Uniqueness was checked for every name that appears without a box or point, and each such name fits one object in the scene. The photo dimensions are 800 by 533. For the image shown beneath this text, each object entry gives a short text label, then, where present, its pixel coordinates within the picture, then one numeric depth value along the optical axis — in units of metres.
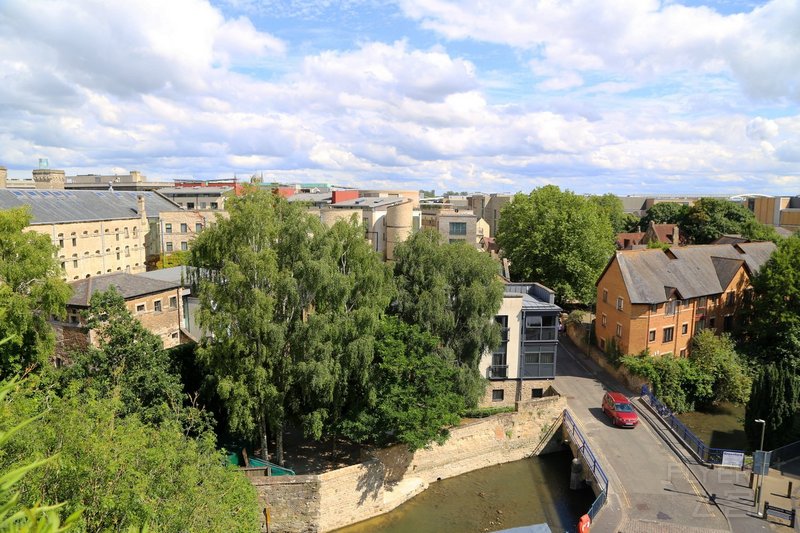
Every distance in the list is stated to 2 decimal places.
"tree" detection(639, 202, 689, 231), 80.06
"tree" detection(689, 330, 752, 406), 34.31
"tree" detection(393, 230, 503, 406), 28.06
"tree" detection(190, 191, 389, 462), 22.20
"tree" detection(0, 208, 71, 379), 21.39
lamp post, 21.59
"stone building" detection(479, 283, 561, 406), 31.97
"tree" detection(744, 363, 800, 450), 26.81
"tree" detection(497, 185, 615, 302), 47.50
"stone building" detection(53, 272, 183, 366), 27.59
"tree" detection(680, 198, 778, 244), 64.25
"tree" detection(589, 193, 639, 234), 84.75
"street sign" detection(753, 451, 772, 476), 21.73
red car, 29.33
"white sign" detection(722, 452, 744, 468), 24.88
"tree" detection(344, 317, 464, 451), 24.28
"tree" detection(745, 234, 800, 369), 34.34
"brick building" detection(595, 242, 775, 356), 36.19
